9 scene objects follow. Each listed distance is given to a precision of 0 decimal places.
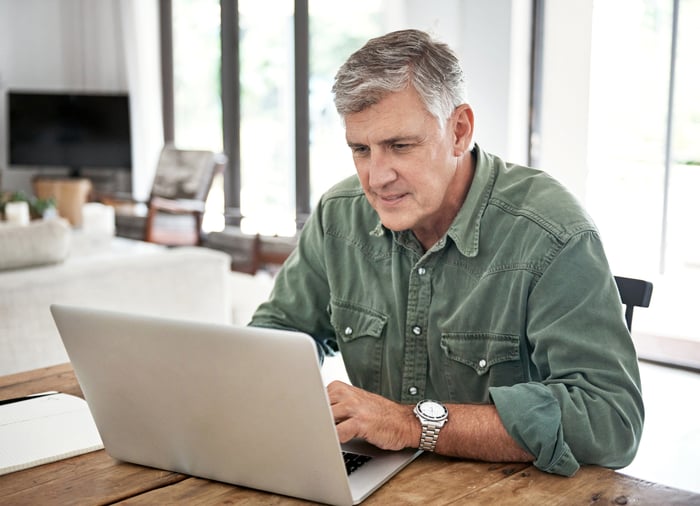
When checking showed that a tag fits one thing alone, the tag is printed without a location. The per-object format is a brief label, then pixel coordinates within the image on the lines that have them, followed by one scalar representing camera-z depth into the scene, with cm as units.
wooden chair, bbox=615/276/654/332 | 153
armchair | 599
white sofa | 272
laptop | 105
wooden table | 111
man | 126
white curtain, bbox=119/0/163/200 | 739
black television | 727
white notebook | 127
